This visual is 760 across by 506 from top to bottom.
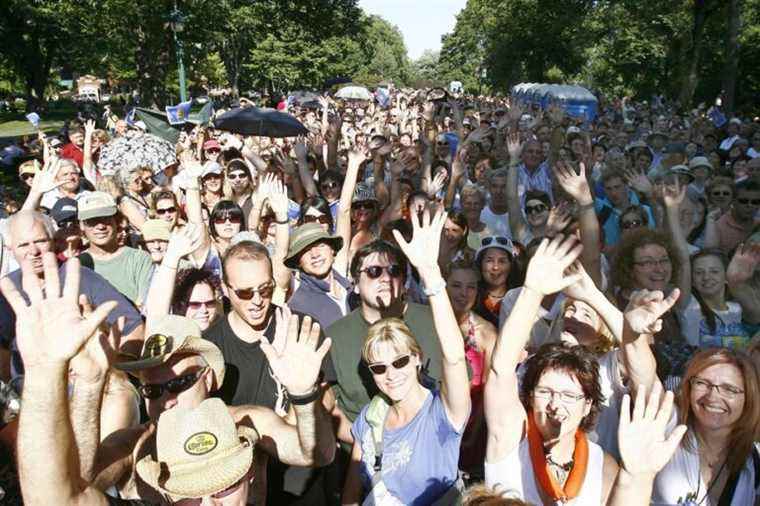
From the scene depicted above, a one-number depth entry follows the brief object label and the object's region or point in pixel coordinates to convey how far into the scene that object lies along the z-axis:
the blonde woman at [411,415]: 2.73
